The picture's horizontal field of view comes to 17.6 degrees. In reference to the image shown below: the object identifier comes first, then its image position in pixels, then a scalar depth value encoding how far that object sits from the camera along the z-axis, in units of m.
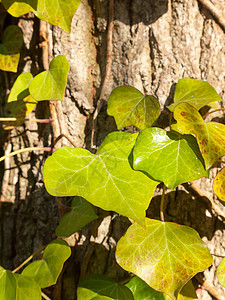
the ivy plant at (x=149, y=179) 0.48
